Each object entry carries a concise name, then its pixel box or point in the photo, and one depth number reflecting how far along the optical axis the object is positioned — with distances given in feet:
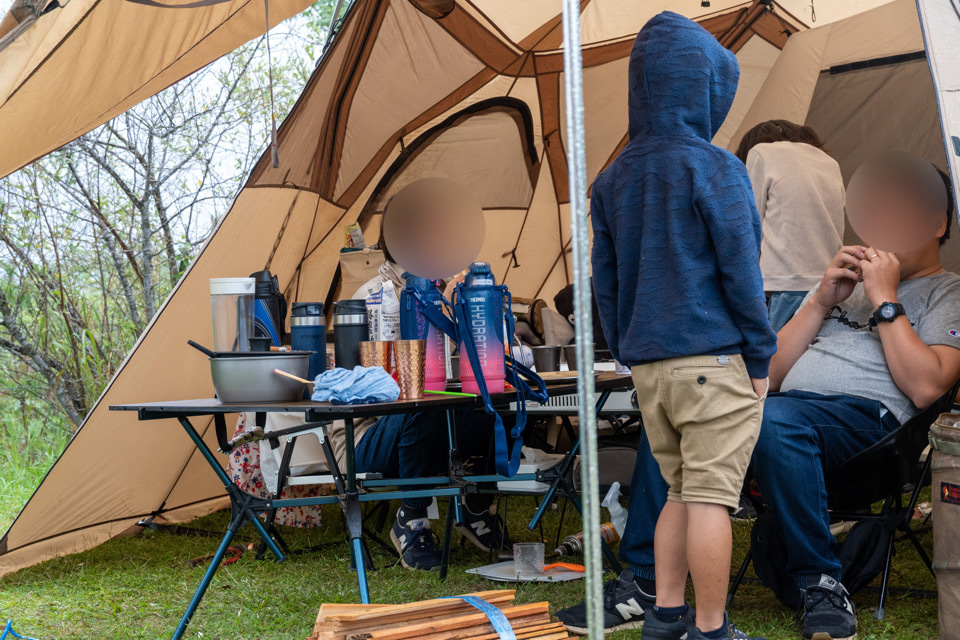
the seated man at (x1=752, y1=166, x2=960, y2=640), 6.92
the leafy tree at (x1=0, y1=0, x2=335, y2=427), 18.62
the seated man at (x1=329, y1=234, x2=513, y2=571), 9.75
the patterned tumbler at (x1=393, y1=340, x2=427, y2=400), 7.04
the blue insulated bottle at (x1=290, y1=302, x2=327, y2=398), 7.64
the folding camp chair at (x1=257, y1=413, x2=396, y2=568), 9.67
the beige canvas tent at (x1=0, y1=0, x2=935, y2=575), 10.94
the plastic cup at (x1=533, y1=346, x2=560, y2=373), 9.26
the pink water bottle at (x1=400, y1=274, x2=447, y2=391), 7.43
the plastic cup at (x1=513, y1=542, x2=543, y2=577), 8.66
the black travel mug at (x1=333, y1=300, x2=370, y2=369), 7.36
